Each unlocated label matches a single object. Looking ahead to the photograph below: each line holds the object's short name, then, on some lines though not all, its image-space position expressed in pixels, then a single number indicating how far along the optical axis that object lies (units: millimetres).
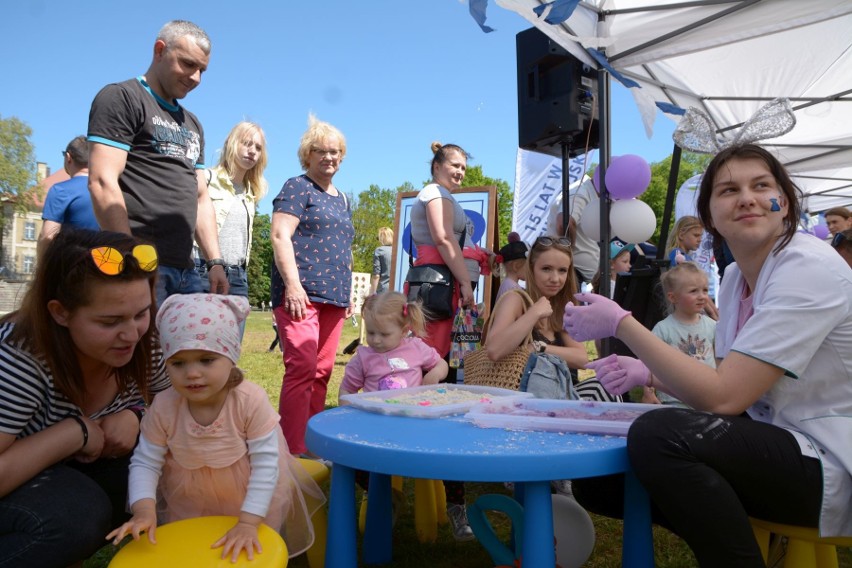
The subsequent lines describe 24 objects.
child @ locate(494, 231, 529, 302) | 3820
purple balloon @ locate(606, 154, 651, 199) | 4289
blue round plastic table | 1159
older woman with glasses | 2836
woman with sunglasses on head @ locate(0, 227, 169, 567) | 1329
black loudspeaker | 4430
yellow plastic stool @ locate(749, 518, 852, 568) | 1228
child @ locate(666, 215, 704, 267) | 4918
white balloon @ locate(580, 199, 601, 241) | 4574
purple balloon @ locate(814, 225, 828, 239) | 8672
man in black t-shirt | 2174
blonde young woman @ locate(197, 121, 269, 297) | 3621
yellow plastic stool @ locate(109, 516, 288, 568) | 1232
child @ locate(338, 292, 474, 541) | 2504
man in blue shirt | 2846
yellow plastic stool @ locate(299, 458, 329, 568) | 1777
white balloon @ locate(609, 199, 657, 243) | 4457
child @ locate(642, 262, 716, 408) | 3246
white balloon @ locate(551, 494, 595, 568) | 1724
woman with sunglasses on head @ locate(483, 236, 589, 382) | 2361
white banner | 7980
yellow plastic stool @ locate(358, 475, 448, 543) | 2113
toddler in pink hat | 1464
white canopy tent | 4020
